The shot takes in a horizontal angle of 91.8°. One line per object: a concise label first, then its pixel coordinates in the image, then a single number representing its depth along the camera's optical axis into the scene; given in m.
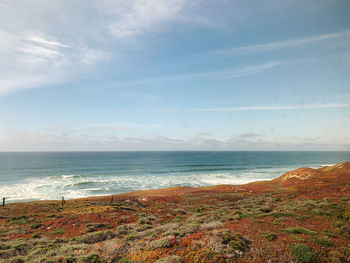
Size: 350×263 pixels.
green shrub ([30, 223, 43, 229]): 18.52
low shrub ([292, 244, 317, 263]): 7.15
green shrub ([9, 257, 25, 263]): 9.44
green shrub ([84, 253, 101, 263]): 8.45
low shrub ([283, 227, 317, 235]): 9.70
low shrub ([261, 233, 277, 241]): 9.08
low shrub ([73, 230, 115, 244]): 12.70
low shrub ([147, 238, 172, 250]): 9.00
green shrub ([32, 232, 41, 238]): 15.53
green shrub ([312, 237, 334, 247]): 8.25
